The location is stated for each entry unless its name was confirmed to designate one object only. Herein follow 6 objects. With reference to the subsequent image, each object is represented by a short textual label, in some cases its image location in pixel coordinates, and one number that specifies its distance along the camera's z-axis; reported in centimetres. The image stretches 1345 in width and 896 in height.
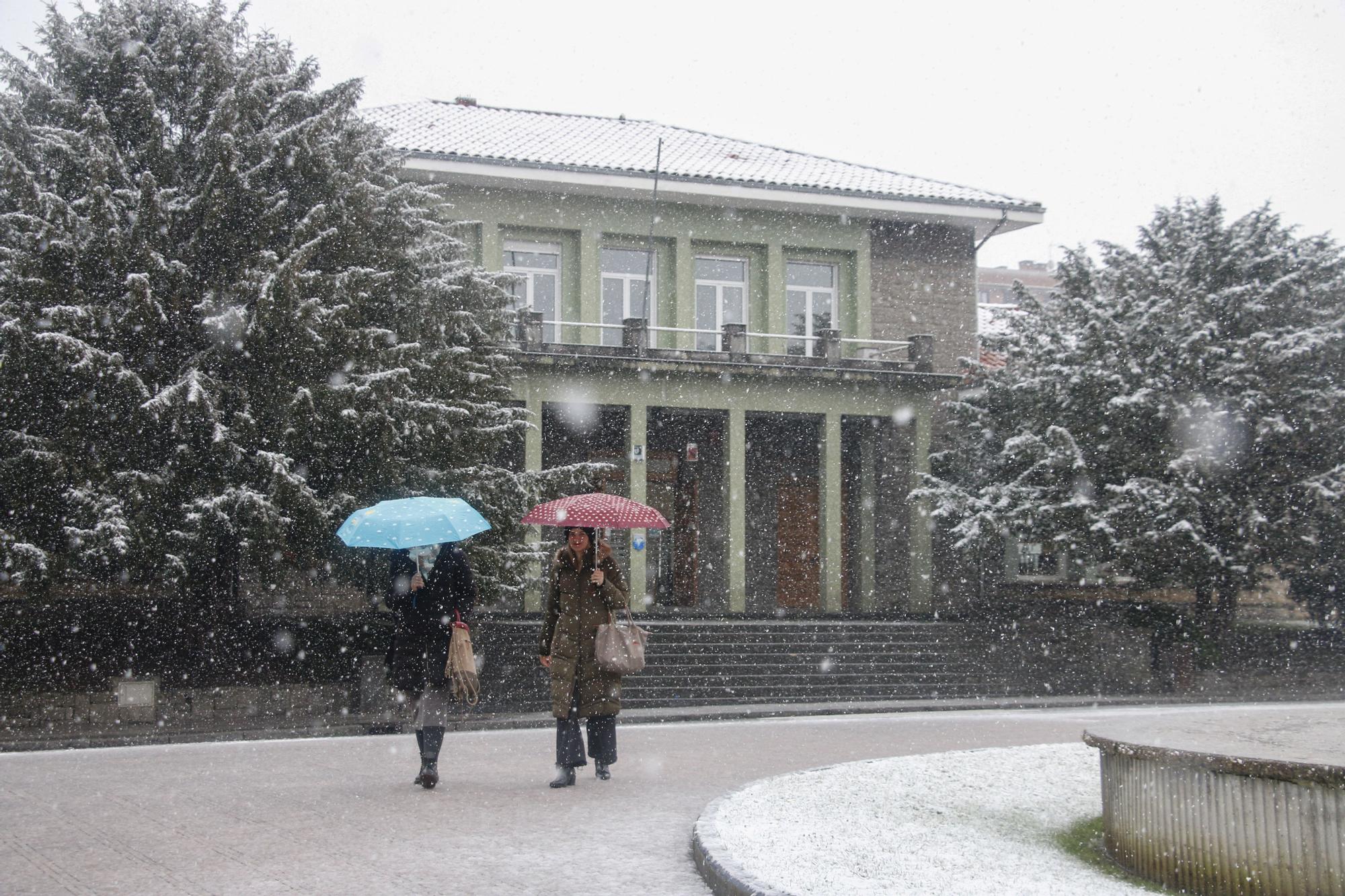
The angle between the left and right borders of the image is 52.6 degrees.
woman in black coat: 966
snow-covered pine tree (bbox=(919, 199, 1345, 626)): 2117
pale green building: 2552
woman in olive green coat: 960
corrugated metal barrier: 568
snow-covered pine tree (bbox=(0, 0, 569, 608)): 1562
